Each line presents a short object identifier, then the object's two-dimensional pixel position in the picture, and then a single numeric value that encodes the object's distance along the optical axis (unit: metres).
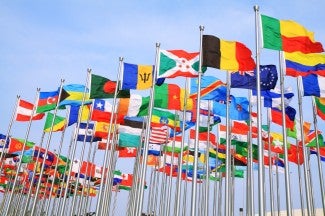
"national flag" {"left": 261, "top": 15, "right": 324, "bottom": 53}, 13.06
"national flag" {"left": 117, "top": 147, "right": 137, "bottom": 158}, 30.45
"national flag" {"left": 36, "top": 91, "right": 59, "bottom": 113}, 22.33
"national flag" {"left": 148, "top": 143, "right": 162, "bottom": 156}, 28.67
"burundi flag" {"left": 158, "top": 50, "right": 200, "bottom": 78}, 14.98
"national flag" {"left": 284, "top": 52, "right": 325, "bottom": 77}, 14.30
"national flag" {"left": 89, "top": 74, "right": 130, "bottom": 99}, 18.31
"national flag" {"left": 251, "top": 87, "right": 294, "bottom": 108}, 19.89
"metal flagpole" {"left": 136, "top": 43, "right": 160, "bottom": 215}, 12.74
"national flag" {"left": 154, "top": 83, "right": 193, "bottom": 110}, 19.47
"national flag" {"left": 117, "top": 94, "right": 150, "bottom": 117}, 20.95
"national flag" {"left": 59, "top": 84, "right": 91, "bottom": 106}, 21.97
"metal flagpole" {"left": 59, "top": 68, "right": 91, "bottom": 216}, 18.81
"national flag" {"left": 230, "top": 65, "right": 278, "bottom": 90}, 16.47
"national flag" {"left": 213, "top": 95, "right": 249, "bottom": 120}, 21.16
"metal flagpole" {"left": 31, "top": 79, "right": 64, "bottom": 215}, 20.61
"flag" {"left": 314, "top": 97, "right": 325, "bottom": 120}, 19.62
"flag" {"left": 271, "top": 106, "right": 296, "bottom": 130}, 20.39
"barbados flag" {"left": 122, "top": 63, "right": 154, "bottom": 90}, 17.45
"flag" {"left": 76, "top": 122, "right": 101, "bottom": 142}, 27.45
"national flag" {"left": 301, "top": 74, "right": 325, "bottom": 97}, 16.56
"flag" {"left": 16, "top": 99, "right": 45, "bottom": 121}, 24.00
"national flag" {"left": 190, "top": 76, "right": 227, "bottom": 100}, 18.16
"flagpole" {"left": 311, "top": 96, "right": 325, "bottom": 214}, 17.93
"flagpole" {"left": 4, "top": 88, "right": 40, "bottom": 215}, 22.86
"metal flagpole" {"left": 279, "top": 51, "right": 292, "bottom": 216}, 11.53
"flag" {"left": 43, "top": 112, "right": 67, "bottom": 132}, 24.86
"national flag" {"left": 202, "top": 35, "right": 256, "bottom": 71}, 13.76
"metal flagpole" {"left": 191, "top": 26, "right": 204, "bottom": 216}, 11.15
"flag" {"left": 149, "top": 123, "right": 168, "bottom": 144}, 22.36
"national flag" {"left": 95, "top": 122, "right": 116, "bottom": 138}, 24.88
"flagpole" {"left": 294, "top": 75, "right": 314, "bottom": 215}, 16.08
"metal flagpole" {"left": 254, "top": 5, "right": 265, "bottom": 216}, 9.98
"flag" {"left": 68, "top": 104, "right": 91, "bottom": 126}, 24.03
